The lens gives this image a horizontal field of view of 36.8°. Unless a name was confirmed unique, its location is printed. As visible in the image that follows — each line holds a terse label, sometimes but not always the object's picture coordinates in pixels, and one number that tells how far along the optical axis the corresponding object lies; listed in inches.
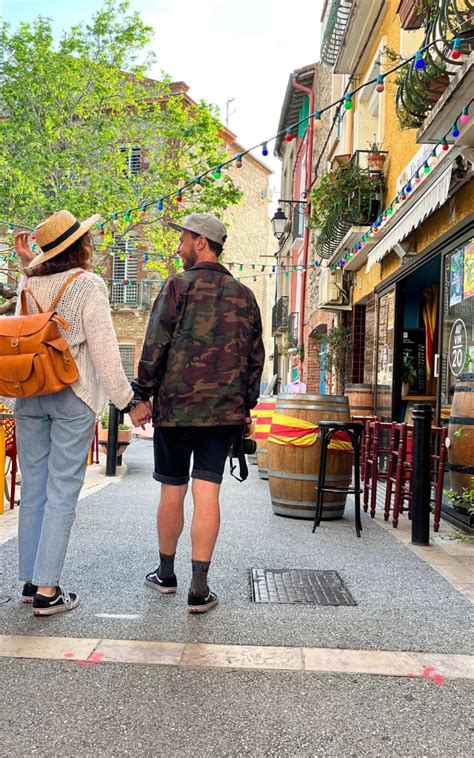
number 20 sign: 242.5
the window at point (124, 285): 1177.4
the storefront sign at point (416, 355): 364.2
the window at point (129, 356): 1181.1
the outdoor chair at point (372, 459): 238.0
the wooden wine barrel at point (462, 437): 189.0
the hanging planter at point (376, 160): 370.6
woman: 119.4
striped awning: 232.8
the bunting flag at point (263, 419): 327.3
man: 124.6
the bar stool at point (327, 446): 205.9
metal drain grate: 131.0
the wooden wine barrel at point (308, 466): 215.8
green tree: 679.7
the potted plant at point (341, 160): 418.4
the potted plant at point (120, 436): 361.7
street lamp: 676.1
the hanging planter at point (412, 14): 265.0
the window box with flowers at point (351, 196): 371.9
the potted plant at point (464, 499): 177.2
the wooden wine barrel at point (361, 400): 383.9
